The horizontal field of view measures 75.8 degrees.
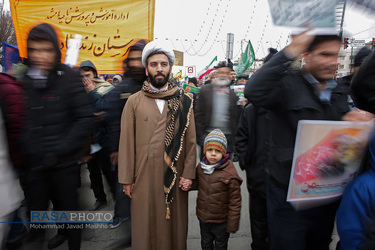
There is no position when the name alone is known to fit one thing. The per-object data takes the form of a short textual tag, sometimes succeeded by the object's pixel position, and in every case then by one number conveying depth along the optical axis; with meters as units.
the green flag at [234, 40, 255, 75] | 9.36
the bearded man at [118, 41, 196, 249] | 2.22
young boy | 2.21
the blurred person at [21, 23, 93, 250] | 1.86
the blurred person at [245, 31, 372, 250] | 1.29
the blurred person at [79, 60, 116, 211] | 2.97
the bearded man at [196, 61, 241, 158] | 3.62
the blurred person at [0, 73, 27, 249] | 1.98
